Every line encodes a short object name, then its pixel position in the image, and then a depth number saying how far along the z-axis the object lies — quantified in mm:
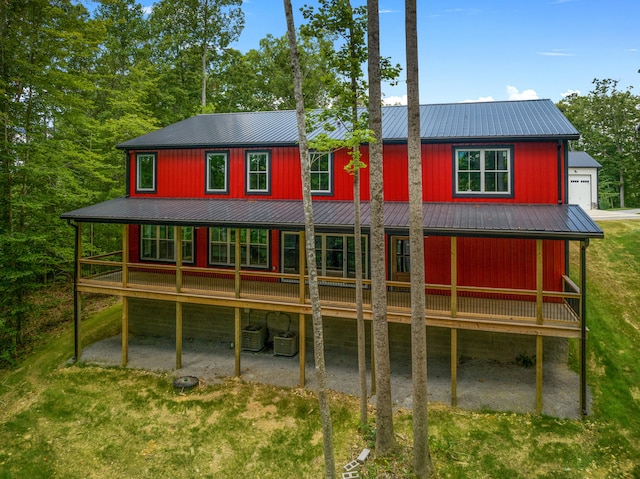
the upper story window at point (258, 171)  15422
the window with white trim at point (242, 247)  15250
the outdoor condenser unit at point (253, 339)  14711
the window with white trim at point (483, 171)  13008
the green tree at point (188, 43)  28828
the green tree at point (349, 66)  9258
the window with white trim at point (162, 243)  16312
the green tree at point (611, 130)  39094
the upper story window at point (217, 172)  15969
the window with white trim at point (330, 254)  14078
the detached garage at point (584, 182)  31484
